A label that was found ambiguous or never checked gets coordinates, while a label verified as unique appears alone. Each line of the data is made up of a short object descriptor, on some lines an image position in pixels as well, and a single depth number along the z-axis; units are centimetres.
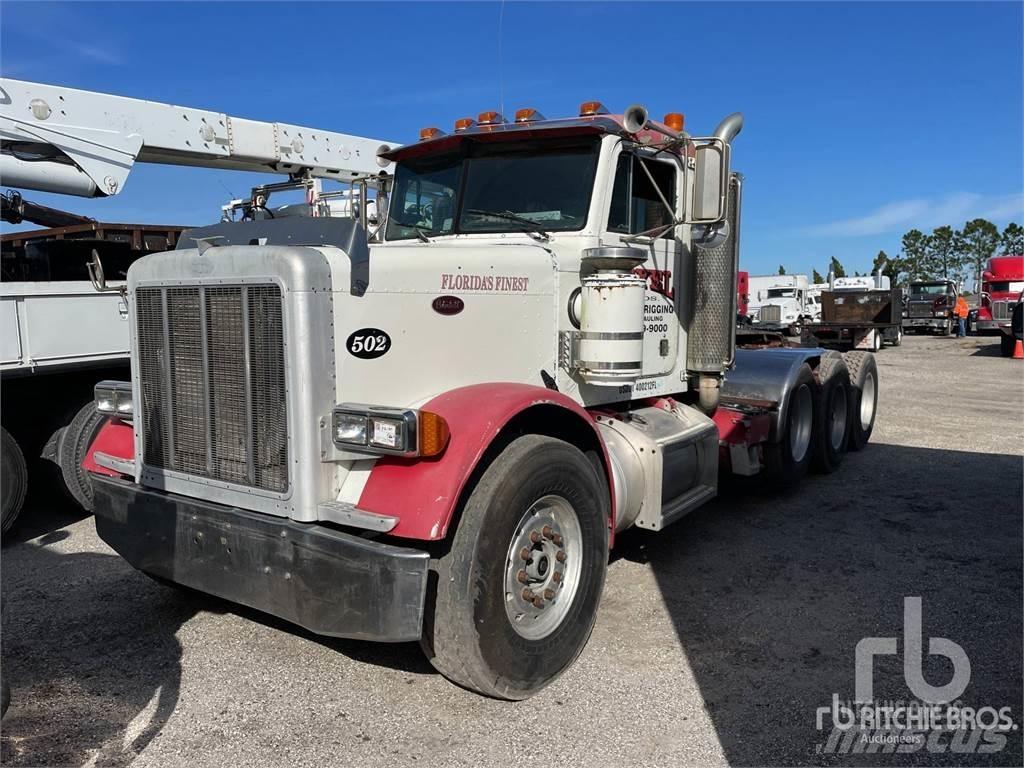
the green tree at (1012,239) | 5938
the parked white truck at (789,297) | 3066
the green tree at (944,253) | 6500
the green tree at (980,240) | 6300
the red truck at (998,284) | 2661
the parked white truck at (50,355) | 527
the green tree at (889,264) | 6456
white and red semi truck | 304
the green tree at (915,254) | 6656
